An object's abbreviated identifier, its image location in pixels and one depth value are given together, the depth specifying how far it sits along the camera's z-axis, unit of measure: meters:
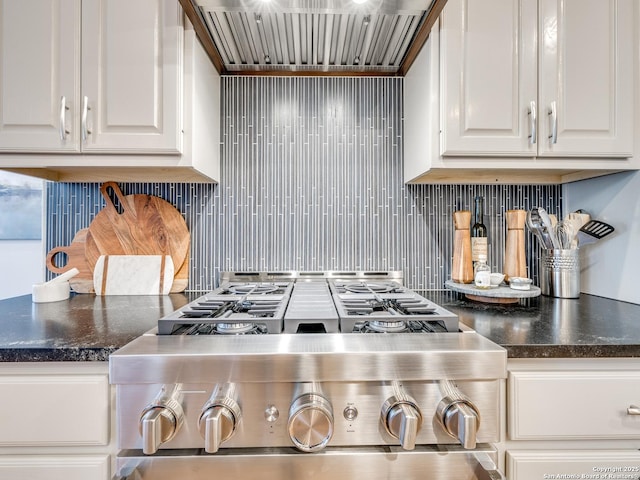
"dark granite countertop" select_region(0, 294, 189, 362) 0.71
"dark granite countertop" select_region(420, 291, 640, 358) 0.73
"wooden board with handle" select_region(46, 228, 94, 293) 1.33
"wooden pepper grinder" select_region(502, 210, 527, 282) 1.29
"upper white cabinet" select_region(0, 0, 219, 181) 1.04
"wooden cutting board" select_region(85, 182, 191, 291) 1.35
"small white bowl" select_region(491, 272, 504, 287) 1.20
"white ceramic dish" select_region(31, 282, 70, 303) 1.17
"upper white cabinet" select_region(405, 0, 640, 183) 1.06
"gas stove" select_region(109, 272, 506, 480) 0.63
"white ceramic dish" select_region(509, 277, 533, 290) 1.14
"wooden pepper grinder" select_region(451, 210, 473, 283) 1.31
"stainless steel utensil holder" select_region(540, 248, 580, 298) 1.23
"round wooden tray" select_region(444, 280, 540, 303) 1.10
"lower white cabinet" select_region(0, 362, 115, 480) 0.71
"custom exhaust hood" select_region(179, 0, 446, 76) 0.99
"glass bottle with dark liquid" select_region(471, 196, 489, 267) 1.32
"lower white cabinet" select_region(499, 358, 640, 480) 0.73
